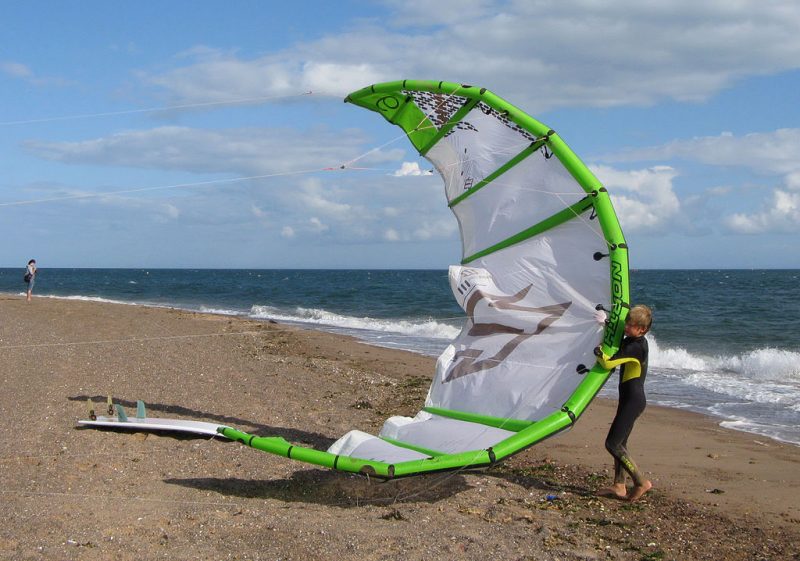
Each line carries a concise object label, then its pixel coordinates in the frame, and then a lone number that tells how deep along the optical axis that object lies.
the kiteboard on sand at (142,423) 6.83
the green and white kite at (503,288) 5.49
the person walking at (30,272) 27.76
